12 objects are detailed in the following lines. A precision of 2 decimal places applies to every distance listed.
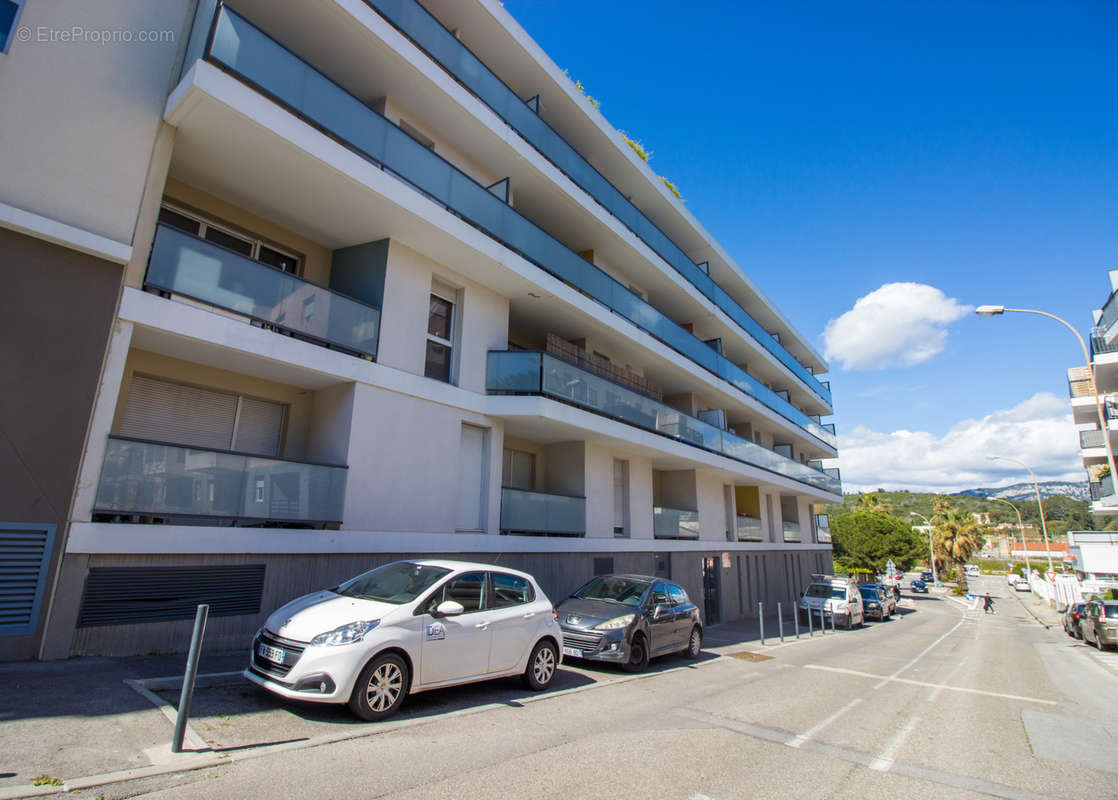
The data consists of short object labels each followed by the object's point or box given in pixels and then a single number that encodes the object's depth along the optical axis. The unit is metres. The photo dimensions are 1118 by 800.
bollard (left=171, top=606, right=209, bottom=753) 4.41
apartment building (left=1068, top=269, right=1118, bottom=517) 25.48
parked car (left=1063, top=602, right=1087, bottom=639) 22.98
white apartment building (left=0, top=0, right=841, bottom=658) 7.03
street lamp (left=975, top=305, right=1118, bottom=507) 13.70
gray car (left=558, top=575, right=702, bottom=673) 9.67
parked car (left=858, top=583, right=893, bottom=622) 28.86
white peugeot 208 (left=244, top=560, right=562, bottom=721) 5.46
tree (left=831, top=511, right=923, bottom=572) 53.47
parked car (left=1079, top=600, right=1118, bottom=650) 18.89
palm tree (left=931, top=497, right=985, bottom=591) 65.31
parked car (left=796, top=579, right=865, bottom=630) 23.50
